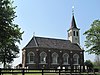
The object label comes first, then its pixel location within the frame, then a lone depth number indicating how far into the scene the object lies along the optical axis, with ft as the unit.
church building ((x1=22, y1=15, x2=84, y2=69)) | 202.59
